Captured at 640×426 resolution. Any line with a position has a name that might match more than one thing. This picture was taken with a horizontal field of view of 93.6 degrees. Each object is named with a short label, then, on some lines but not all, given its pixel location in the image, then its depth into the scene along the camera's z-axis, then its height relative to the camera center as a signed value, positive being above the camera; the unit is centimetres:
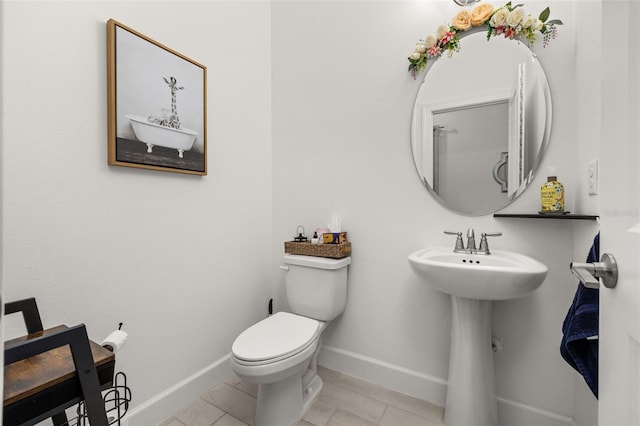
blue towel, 69 -30
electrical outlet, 107 +12
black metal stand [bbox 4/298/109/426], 65 -37
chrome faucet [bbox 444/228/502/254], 140 -16
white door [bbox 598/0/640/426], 47 +0
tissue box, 174 -16
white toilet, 126 -60
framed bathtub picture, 125 +48
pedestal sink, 123 -59
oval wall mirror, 137 +42
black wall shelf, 111 -3
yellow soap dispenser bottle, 126 +5
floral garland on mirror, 133 +84
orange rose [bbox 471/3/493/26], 141 +92
